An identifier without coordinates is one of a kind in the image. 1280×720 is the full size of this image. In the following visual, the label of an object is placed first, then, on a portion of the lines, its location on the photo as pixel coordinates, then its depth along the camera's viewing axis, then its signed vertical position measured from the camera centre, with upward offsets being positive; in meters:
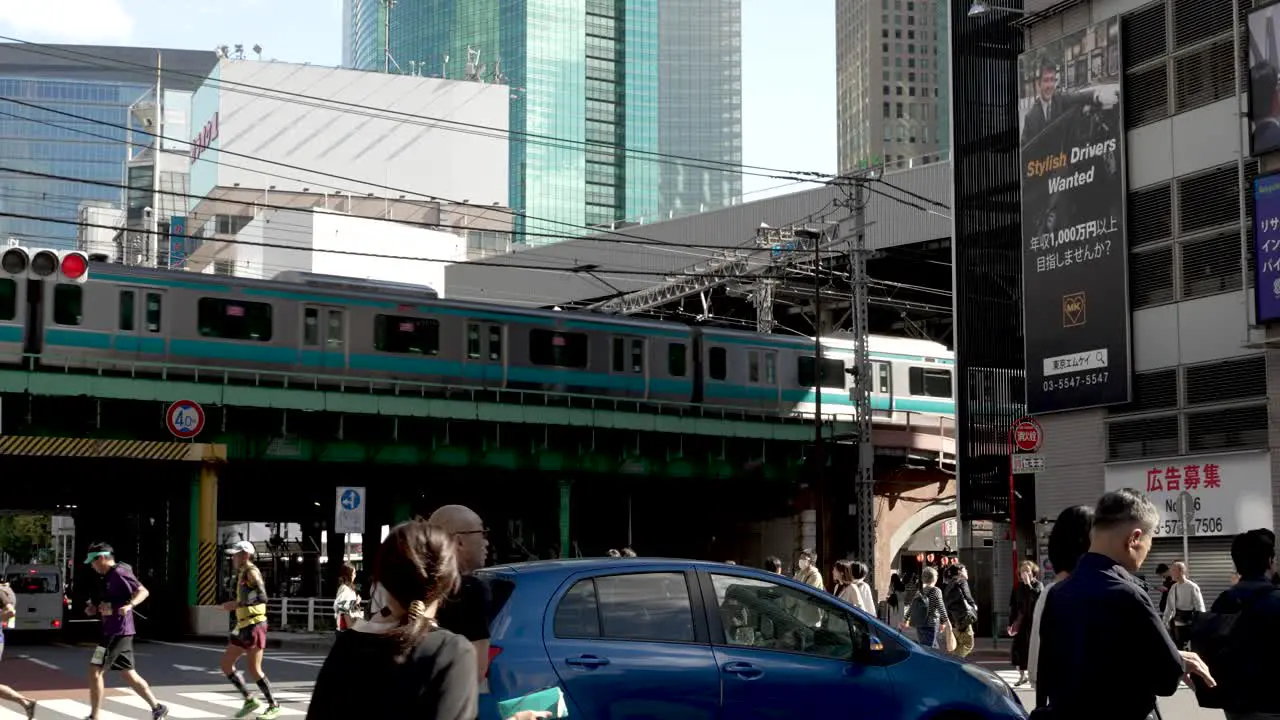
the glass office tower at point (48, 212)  189.50 +30.53
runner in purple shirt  15.64 -1.46
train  37.41 +3.20
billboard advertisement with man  32.25 +4.79
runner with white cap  16.36 -1.58
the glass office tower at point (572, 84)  179.50 +42.71
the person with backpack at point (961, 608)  20.70 -1.75
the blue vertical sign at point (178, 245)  108.82 +15.00
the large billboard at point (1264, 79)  27.34 +6.38
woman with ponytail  4.24 -0.48
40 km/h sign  34.88 +1.06
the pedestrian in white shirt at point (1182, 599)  22.59 -1.79
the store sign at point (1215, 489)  29.17 -0.40
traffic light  17.34 +2.19
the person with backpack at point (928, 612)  20.88 -1.82
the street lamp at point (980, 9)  33.12 +9.22
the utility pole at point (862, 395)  35.84 +1.60
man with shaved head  7.29 -0.53
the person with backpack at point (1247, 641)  6.95 -0.74
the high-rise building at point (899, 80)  188.75 +44.21
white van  39.81 -3.00
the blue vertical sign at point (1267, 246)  27.20 +3.60
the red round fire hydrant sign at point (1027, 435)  29.33 +0.56
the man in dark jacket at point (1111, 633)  5.57 -0.56
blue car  8.71 -1.00
